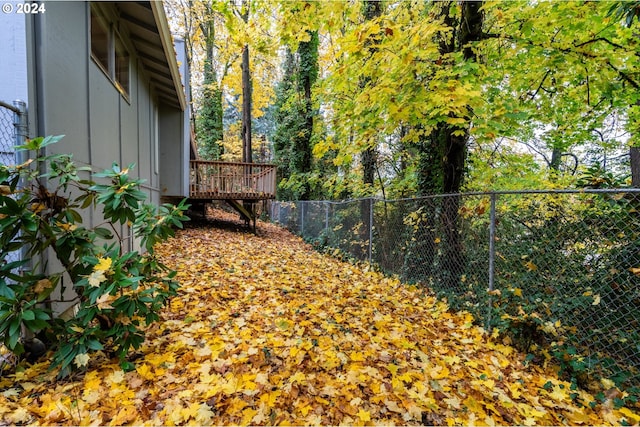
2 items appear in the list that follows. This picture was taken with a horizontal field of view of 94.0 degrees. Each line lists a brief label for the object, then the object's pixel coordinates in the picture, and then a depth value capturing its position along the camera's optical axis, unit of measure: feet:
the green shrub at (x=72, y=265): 6.99
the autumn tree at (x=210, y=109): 59.41
